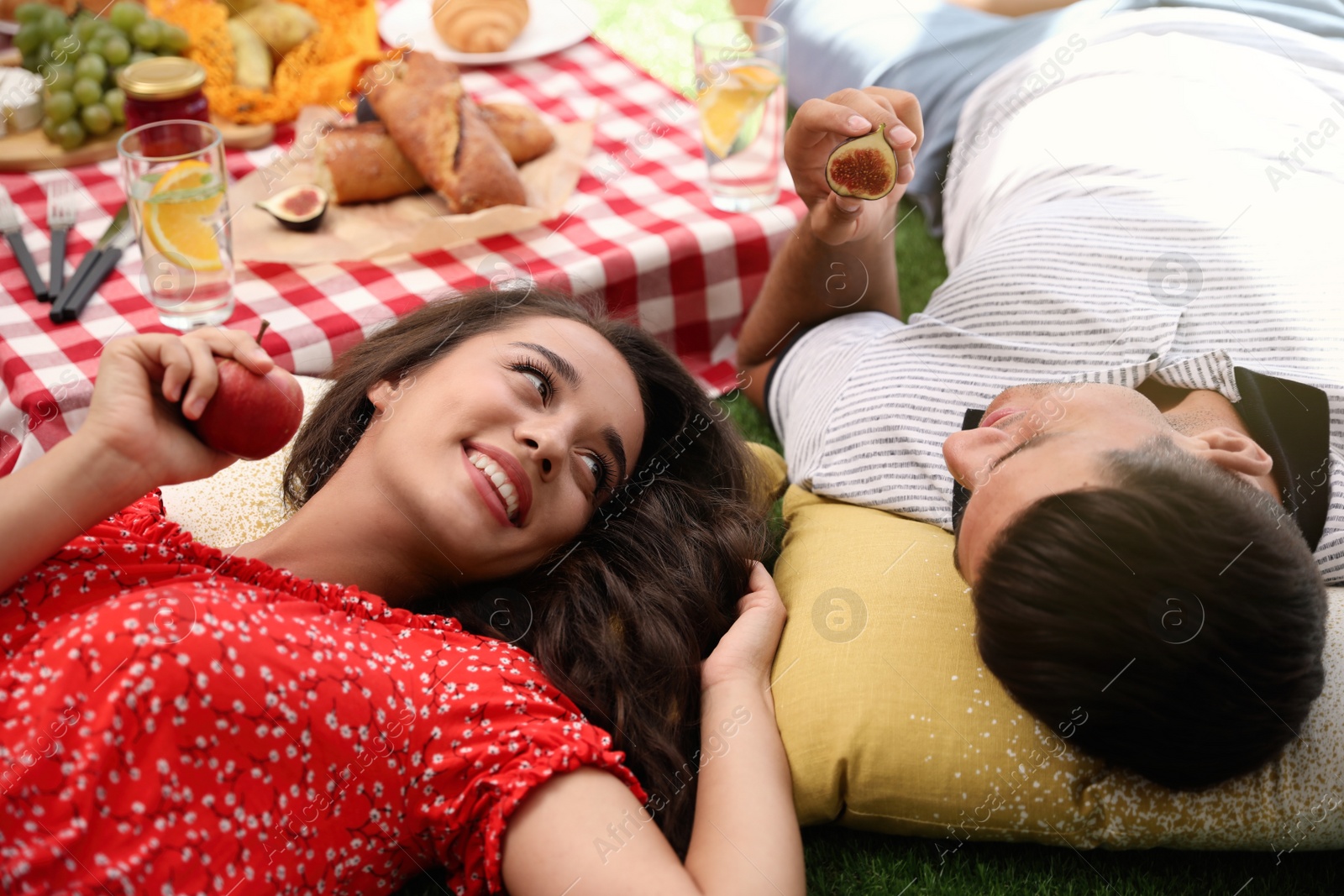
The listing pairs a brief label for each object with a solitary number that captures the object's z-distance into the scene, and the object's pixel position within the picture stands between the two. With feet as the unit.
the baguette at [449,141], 7.59
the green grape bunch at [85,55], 8.02
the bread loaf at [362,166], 7.67
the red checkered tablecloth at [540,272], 6.32
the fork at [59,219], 6.82
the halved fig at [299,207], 7.48
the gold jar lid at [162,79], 7.26
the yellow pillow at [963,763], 4.29
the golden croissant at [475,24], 9.50
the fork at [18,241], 6.75
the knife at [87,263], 6.55
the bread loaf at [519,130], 8.16
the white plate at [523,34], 9.62
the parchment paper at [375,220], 7.43
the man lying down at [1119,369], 3.95
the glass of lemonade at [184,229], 6.53
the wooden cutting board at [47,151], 7.95
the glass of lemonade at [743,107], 7.96
